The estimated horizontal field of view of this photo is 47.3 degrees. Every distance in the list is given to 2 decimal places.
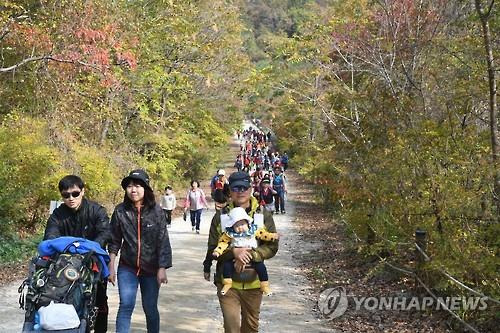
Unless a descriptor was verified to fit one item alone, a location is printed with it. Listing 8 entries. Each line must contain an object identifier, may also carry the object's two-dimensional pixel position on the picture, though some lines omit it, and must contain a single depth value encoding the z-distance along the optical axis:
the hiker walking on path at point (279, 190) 21.89
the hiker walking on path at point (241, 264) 4.89
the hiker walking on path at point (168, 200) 16.34
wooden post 6.70
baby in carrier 4.84
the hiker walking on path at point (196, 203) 16.12
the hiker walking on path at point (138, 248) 5.29
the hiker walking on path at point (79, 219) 5.15
